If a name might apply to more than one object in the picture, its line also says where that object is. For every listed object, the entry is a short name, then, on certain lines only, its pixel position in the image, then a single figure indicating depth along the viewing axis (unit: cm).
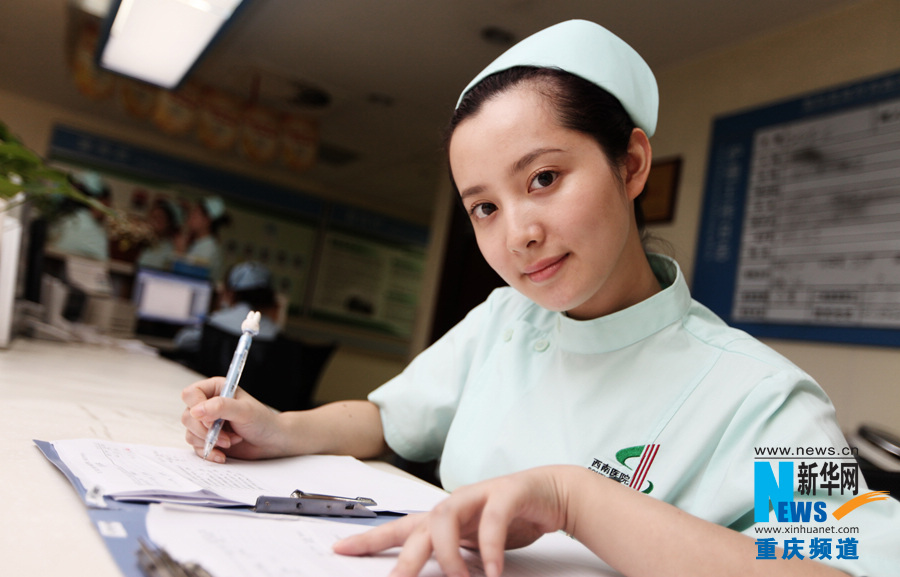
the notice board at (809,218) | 226
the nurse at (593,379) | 52
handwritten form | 56
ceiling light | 274
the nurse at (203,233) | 508
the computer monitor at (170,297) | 413
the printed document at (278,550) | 43
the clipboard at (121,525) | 42
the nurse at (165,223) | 557
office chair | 306
